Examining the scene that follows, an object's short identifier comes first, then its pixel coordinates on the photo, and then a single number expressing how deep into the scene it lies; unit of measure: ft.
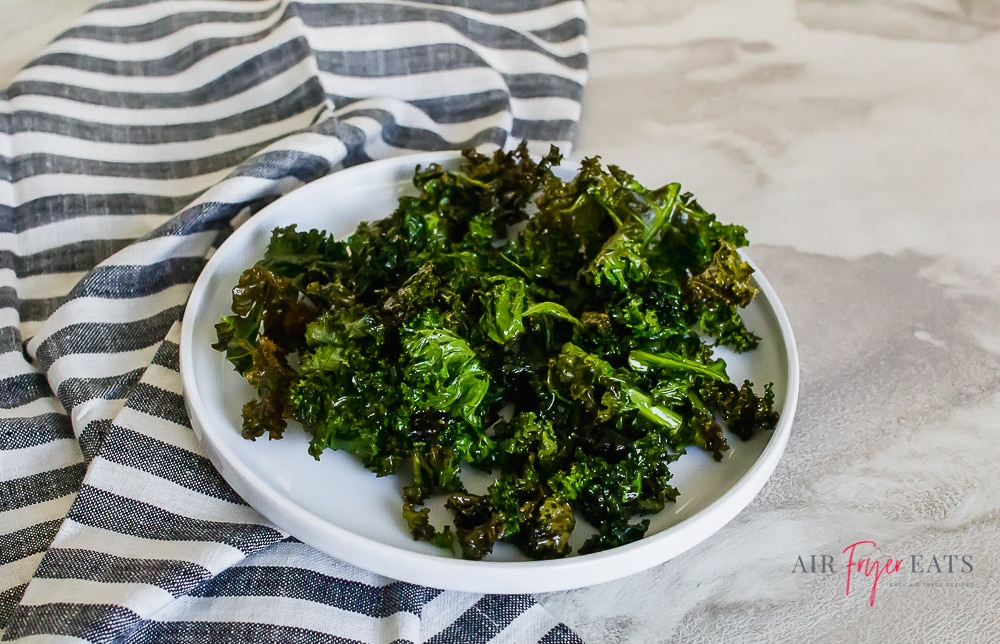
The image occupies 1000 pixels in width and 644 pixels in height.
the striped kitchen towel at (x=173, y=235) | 1.85
